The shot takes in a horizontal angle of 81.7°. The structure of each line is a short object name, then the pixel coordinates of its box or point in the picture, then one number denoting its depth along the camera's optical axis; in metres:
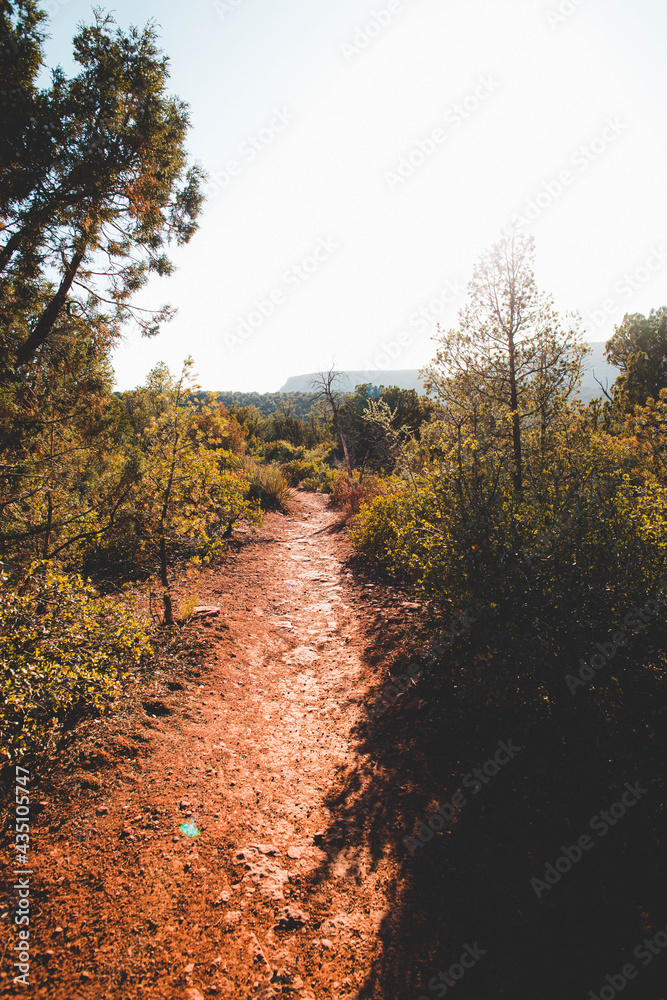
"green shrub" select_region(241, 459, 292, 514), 12.95
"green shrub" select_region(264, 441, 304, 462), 26.42
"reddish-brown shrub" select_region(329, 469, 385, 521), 11.28
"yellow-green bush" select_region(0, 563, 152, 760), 2.23
